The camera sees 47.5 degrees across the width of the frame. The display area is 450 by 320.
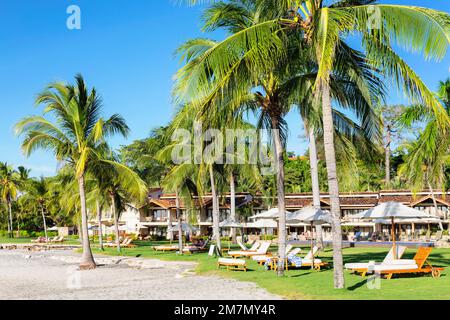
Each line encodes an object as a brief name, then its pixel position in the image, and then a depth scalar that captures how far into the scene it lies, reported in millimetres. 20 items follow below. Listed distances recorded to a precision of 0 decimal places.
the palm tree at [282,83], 13250
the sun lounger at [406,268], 14258
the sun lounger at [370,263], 14902
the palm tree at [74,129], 21922
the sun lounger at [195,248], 30683
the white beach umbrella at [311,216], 19594
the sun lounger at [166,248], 32728
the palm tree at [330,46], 10594
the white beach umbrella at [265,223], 28484
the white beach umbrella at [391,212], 17969
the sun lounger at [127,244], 41347
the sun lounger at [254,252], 23922
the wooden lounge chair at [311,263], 17739
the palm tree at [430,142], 19500
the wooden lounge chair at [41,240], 54500
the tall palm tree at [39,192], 62250
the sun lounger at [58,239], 54881
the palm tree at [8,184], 70562
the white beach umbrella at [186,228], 38244
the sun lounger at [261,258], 20905
